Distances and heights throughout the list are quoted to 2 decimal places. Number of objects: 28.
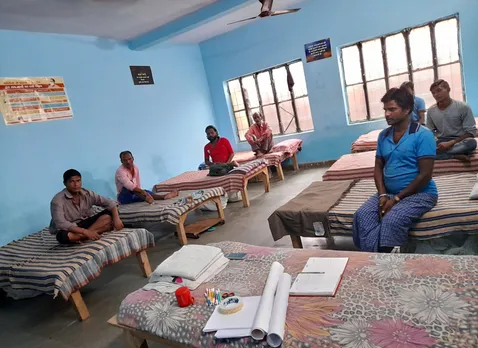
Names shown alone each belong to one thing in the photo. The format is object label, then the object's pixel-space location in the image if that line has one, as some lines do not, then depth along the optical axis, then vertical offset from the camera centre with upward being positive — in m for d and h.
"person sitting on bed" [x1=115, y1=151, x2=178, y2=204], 4.36 -0.67
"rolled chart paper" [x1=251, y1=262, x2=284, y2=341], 1.31 -0.87
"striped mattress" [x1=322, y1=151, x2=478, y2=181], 3.37 -0.99
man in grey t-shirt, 3.18 -0.58
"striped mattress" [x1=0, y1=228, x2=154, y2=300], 2.57 -0.95
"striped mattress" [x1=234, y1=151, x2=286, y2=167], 5.99 -0.93
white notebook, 1.55 -0.92
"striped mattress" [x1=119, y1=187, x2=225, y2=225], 3.73 -0.94
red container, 1.68 -0.89
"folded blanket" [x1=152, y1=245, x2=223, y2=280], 1.95 -0.86
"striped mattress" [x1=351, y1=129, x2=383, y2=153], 5.06 -0.90
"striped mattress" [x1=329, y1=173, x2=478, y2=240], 2.18 -0.98
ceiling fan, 4.17 +1.24
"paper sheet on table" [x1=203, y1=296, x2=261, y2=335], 1.41 -0.91
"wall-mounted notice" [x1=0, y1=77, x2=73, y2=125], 4.39 +0.82
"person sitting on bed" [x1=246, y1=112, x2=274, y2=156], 6.45 -0.55
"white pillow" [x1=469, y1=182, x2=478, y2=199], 2.30 -0.92
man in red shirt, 5.48 -0.53
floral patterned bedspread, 1.20 -0.94
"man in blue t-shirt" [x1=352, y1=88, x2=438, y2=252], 2.19 -0.74
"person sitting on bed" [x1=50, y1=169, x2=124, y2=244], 3.11 -0.69
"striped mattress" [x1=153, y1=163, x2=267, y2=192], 4.80 -0.94
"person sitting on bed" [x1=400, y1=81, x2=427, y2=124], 3.83 -0.40
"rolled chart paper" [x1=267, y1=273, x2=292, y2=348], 1.28 -0.88
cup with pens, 1.65 -0.91
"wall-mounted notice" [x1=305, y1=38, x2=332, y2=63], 6.09 +0.87
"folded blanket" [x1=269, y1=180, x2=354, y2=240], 2.73 -0.98
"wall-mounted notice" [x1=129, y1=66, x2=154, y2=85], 6.16 +1.14
